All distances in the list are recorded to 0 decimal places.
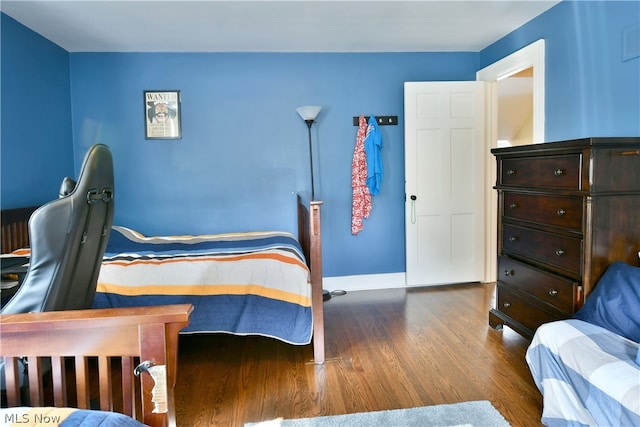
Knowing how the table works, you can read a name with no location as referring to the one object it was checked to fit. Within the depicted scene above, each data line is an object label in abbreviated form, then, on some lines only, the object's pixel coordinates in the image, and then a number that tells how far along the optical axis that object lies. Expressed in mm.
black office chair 1208
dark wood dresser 2021
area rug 1875
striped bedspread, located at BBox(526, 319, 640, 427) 1419
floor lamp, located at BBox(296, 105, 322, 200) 3762
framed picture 3945
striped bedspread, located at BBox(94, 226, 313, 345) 2461
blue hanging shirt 4043
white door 4039
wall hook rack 4121
